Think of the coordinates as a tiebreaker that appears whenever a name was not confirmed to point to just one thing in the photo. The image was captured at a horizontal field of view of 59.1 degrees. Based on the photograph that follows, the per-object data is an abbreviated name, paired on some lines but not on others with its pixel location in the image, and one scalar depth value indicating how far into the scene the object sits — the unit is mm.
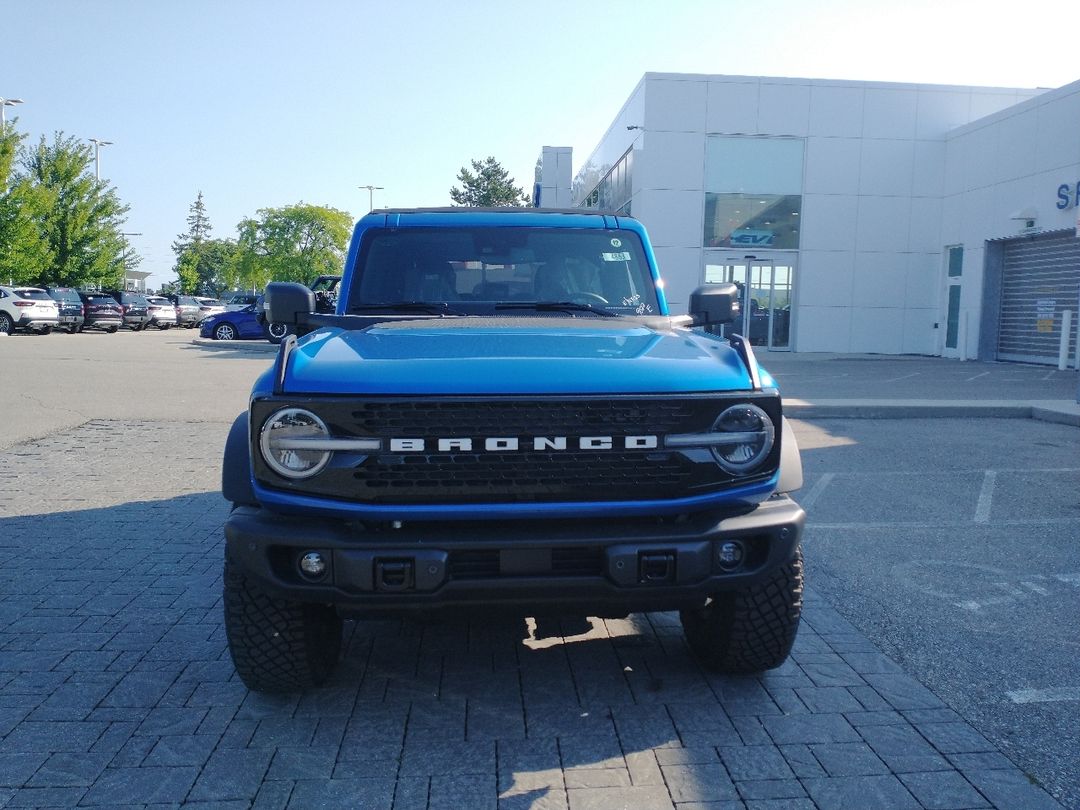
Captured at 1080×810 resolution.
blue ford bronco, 3111
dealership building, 25953
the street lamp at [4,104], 38250
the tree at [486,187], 74750
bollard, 20938
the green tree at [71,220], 43591
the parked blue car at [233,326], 32781
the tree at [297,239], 73938
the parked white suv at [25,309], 32719
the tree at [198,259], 96688
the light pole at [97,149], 56544
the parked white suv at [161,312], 45312
